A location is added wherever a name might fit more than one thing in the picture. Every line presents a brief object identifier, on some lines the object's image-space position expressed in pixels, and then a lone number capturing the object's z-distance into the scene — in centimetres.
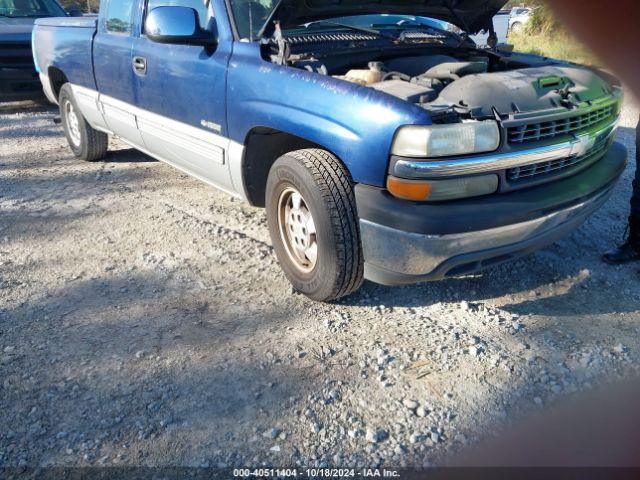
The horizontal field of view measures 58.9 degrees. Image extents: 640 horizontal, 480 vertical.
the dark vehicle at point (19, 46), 824
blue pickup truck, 262
